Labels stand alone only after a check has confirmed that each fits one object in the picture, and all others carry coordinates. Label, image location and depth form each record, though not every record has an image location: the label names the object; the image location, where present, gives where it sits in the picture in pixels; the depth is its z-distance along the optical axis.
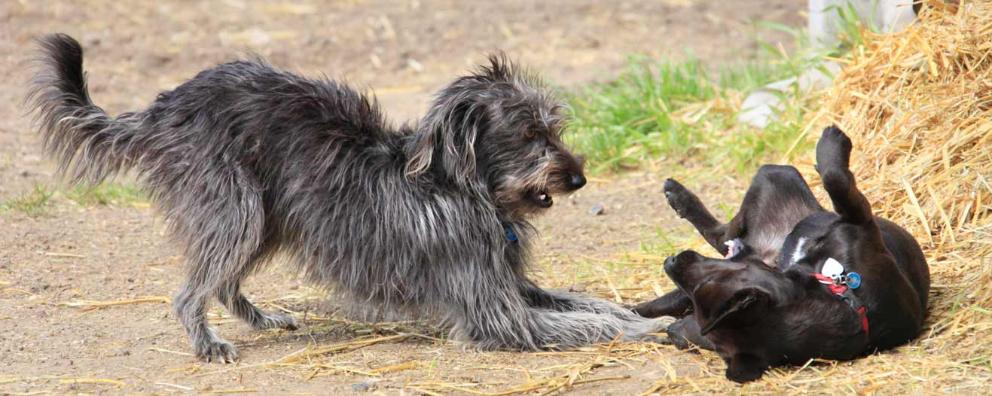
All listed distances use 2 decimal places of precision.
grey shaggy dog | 9.86
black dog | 8.63
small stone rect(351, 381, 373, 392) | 8.95
